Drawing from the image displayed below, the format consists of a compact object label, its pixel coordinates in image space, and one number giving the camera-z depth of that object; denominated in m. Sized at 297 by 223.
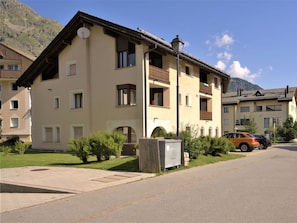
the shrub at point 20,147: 24.35
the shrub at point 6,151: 23.63
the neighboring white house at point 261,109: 61.15
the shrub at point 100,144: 16.22
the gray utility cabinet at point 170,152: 13.47
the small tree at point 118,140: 16.95
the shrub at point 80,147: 16.05
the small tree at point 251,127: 54.47
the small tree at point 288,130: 53.47
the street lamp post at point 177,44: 15.60
